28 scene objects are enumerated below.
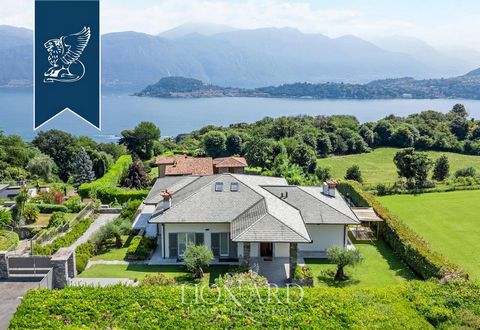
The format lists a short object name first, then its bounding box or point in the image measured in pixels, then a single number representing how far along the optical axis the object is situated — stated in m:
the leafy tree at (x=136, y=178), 45.72
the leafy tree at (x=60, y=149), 62.16
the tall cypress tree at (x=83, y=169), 52.22
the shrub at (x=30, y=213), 31.86
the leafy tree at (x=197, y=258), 21.61
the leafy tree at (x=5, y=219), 29.06
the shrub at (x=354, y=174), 46.62
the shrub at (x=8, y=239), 25.75
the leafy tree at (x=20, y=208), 30.81
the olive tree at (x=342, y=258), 21.61
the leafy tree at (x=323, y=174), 48.66
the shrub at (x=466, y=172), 46.81
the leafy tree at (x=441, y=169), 45.88
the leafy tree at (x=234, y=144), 66.88
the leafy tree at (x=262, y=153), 53.34
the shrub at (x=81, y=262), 22.14
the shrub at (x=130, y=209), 31.86
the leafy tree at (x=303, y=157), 52.25
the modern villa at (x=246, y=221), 22.56
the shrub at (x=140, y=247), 24.42
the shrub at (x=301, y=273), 21.22
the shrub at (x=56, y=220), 30.20
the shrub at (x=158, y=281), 17.82
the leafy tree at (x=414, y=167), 41.34
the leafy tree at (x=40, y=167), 52.70
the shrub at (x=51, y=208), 34.75
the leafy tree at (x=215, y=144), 65.25
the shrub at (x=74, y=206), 35.47
